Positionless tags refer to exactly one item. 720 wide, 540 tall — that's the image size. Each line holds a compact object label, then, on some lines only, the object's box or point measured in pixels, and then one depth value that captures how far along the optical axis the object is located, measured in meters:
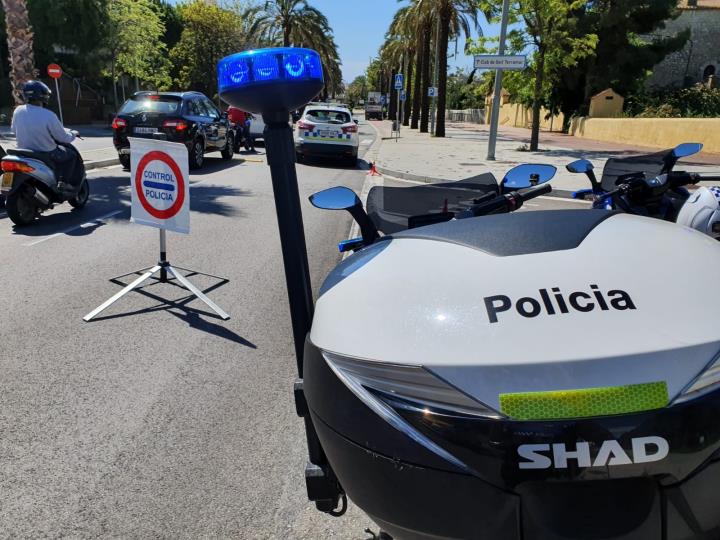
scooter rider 7.79
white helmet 2.87
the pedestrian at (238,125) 20.56
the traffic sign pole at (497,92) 17.91
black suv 13.79
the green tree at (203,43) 55.41
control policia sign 5.37
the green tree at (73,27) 37.56
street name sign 16.67
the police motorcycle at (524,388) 1.20
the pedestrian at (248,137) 20.78
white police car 16.88
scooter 7.51
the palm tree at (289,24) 42.69
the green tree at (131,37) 39.62
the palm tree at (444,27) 28.11
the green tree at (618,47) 37.66
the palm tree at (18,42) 12.95
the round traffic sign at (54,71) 25.58
